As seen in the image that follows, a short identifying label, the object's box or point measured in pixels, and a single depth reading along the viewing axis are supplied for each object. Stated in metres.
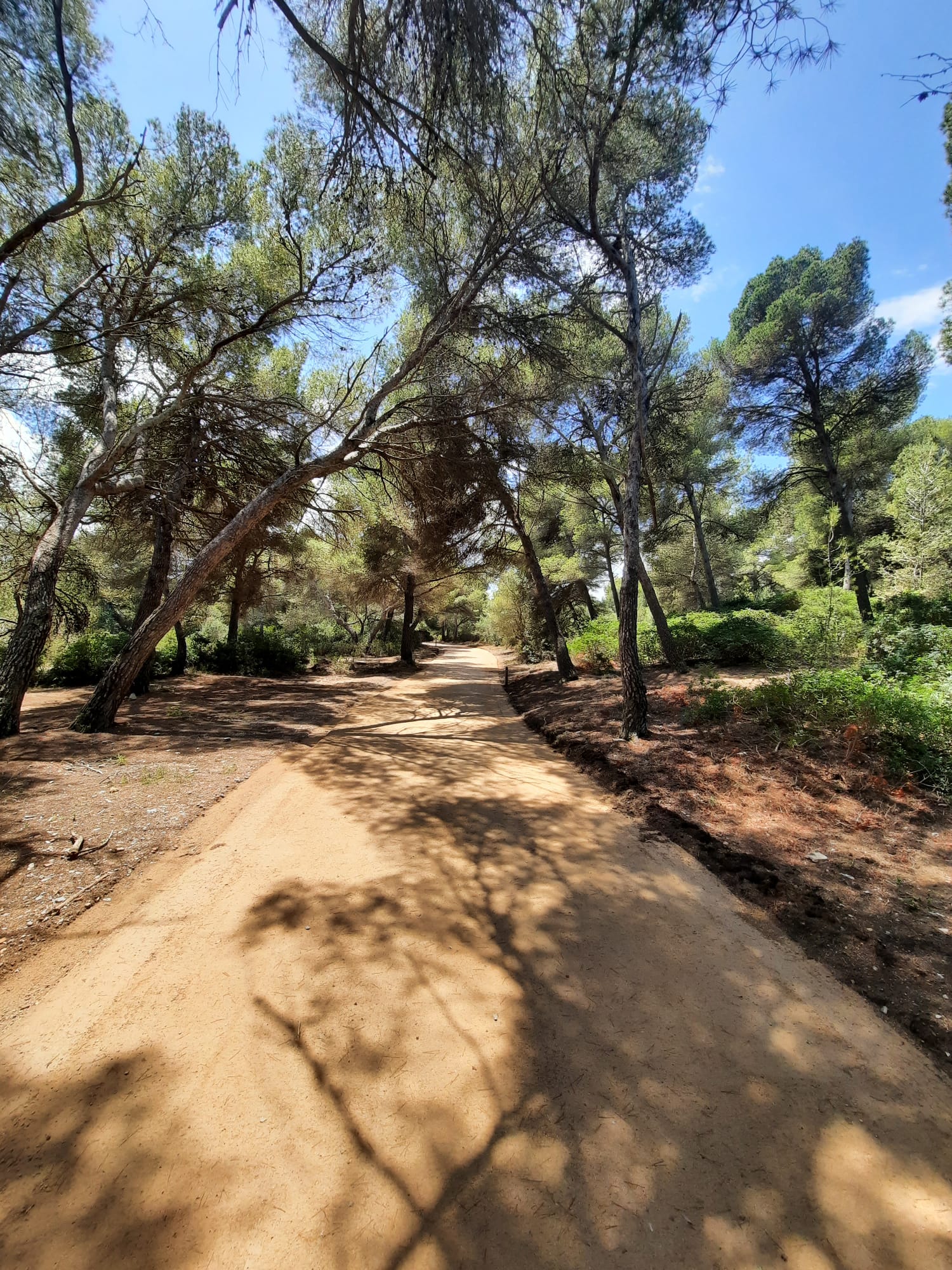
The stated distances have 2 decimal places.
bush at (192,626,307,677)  15.07
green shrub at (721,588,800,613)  18.97
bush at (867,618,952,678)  5.79
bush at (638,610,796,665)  9.97
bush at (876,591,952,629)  7.19
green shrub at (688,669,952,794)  4.10
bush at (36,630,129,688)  10.93
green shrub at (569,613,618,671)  12.47
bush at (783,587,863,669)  7.09
